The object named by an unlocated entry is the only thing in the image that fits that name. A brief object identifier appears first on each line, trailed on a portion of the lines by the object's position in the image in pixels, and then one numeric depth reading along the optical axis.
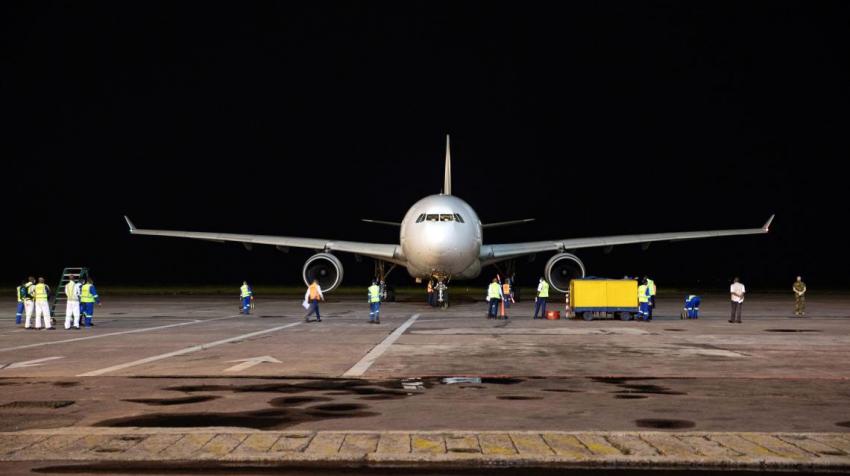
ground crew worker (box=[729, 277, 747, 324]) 23.74
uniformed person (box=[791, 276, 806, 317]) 27.70
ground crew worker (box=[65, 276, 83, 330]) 22.11
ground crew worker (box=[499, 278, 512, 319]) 27.29
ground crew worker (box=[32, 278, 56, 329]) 22.28
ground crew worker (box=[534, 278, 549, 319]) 26.81
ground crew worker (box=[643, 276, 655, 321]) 25.30
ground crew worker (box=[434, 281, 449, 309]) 32.47
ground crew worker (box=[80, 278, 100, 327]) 23.23
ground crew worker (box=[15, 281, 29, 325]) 22.88
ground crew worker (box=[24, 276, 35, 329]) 22.34
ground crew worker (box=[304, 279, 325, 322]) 23.39
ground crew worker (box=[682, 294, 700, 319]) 26.12
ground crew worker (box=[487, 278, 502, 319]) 25.41
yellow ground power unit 26.75
